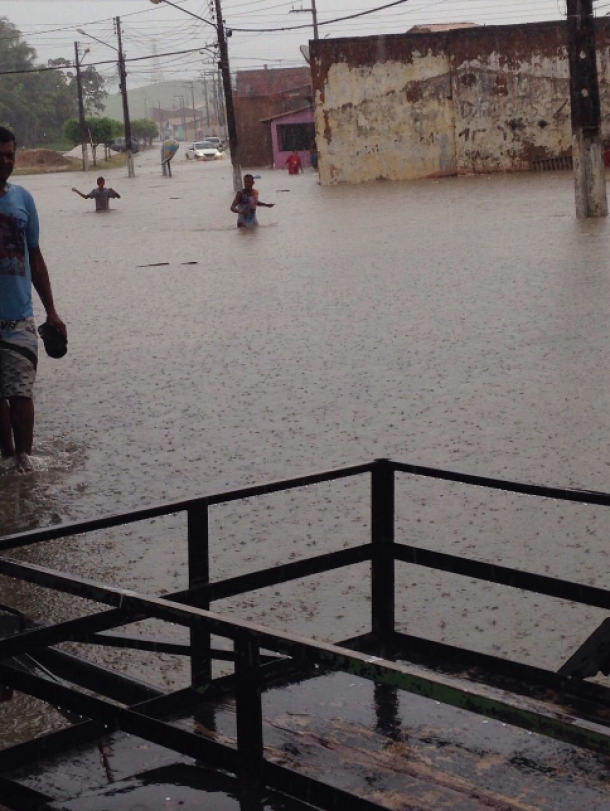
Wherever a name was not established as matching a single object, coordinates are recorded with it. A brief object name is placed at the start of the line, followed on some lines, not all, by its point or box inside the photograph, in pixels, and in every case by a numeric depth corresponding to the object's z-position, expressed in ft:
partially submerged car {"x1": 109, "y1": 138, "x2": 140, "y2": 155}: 333.54
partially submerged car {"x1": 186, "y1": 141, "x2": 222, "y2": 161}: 295.28
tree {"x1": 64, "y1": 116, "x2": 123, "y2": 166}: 288.57
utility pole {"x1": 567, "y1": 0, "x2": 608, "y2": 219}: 61.82
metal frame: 6.85
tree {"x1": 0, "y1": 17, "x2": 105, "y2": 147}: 438.40
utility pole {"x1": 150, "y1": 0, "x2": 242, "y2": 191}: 119.75
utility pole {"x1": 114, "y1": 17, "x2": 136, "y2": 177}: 196.27
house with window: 231.71
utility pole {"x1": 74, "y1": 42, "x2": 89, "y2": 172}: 236.02
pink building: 211.61
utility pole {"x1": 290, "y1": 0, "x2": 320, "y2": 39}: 270.30
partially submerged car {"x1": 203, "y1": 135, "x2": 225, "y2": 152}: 345.02
